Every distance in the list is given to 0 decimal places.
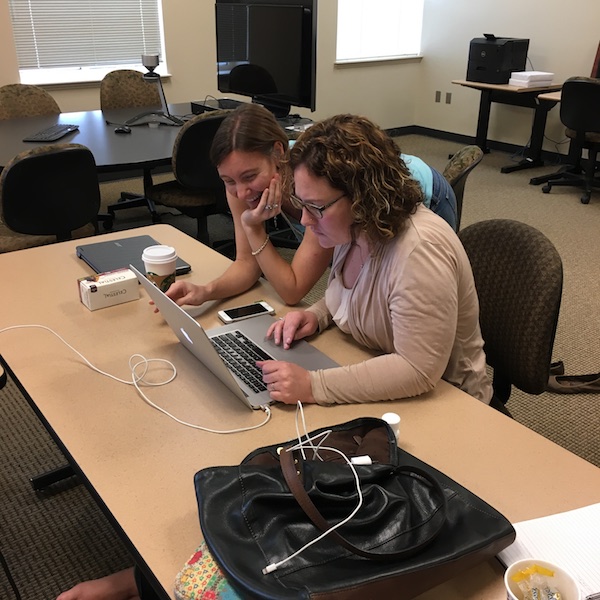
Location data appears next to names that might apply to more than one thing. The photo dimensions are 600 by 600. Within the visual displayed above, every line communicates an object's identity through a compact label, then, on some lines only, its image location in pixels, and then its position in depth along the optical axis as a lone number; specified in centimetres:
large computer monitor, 339
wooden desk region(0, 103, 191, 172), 291
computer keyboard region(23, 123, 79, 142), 318
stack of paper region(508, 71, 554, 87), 523
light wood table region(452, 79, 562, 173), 533
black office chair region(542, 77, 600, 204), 443
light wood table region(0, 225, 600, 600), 93
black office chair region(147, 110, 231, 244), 305
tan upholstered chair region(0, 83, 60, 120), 380
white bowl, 69
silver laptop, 117
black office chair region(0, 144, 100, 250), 257
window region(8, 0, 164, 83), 467
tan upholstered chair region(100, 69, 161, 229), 417
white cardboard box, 155
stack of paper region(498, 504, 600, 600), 82
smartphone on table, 153
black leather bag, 74
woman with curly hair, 117
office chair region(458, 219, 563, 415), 142
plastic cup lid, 151
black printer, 532
